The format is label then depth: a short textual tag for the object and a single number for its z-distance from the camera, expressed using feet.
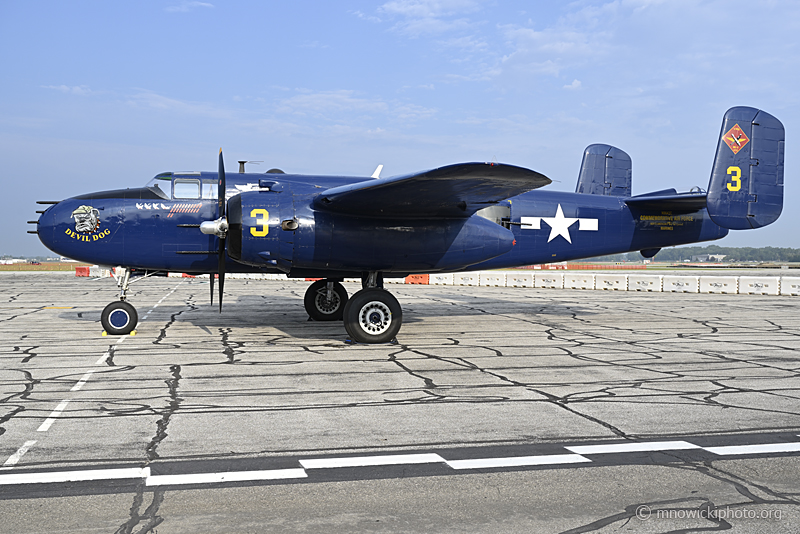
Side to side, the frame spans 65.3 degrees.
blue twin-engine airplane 40.37
